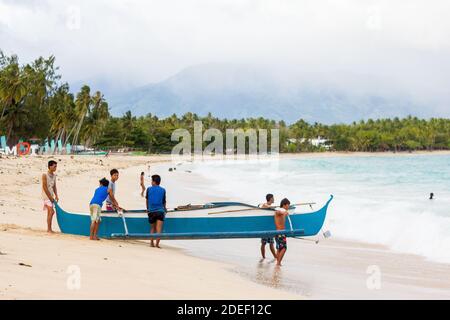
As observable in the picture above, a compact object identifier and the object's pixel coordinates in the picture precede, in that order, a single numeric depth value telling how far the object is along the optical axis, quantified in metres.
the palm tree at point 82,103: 71.31
